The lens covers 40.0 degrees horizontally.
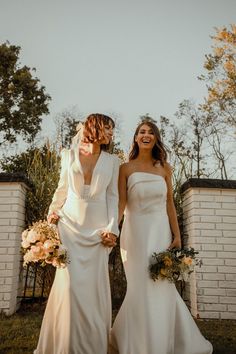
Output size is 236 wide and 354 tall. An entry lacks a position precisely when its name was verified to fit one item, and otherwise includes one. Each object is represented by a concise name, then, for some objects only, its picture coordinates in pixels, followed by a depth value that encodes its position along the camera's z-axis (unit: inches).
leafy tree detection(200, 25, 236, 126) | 557.0
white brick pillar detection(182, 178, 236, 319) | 172.1
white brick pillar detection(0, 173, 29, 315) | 171.3
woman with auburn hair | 97.3
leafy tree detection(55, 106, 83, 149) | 663.8
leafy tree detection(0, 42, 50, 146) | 611.8
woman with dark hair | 110.0
